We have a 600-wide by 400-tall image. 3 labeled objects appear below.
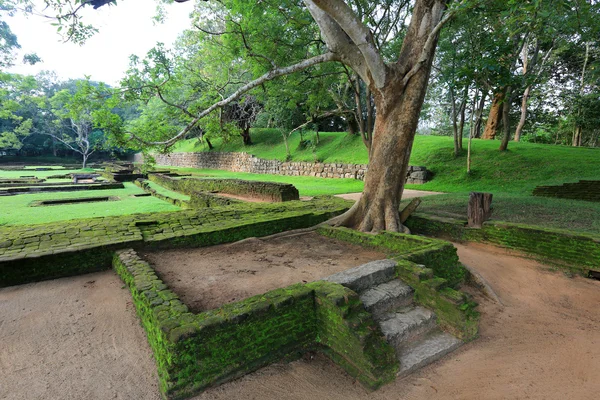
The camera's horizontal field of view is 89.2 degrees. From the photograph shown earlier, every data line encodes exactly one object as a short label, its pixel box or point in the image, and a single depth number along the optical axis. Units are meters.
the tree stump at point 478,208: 5.96
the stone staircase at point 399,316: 3.08
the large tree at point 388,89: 5.80
